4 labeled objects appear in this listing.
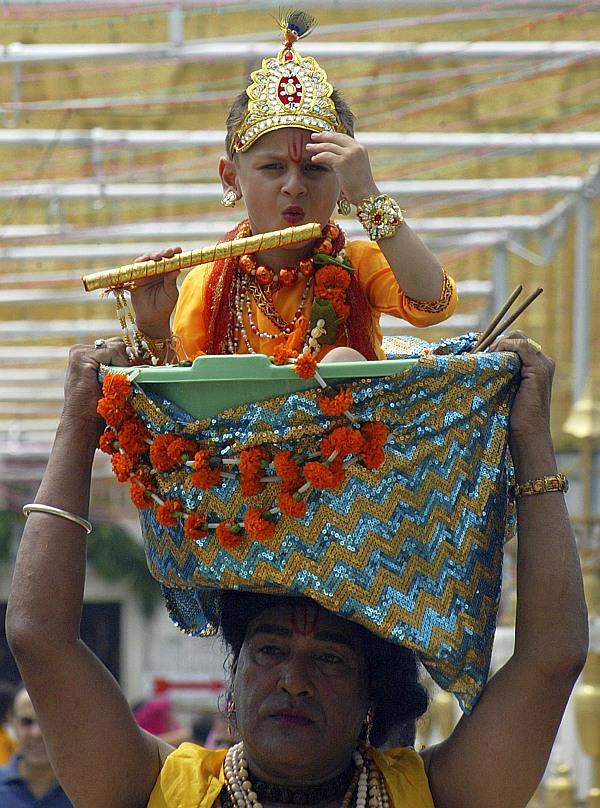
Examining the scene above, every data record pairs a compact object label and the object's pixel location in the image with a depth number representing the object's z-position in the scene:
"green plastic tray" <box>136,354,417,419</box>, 5.64
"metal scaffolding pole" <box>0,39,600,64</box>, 15.15
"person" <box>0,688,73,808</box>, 11.18
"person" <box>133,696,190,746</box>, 24.59
